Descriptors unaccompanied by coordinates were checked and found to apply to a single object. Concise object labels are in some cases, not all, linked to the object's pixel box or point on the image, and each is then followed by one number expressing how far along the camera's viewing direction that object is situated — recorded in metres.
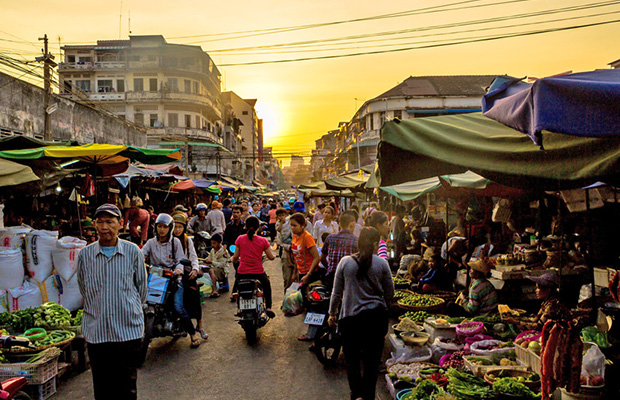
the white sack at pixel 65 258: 7.10
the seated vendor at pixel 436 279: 9.98
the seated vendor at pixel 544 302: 5.90
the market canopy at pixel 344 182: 16.99
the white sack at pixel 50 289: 7.09
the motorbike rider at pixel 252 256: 7.72
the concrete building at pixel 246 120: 98.88
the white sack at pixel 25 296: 6.84
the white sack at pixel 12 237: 6.91
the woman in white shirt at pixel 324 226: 9.82
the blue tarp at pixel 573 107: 2.27
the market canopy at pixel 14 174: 6.45
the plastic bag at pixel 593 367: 4.21
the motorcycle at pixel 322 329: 6.31
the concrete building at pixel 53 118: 14.47
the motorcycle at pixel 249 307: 7.24
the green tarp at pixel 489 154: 2.98
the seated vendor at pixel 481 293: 7.23
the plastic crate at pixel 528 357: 4.87
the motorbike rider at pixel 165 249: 6.55
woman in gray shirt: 4.46
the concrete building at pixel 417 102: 48.84
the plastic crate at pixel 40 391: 5.05
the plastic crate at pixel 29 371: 5.02
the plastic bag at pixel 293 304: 7.10
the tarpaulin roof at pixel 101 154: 7.52
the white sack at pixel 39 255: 7.05
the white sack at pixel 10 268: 6.75
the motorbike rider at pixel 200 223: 12.85
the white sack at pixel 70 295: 7.21
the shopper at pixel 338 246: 6.17
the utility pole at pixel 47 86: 14.56
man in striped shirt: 3.88
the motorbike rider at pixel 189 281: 7.12
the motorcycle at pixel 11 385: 3.89
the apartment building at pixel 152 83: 53.81
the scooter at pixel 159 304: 6.38
